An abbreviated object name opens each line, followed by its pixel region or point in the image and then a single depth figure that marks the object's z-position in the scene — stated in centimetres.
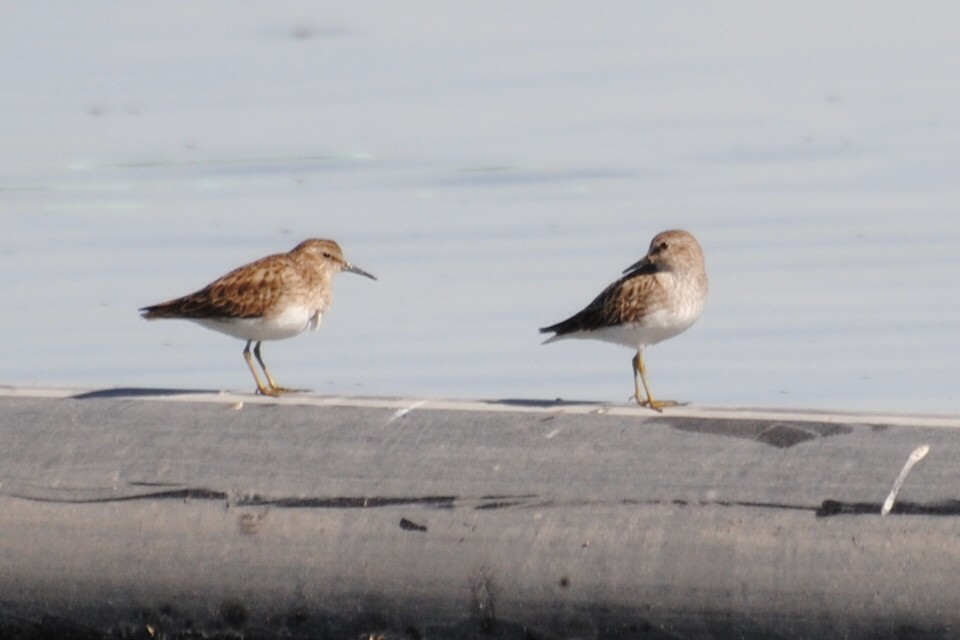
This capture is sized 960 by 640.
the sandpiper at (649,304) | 1650
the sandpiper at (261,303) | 1761
